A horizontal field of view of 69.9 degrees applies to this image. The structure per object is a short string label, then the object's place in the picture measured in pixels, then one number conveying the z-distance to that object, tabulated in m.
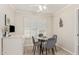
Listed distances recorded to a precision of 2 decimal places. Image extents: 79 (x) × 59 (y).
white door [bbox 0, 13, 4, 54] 1.61
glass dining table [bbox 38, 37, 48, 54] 2.37
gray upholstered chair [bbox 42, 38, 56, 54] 2.16
